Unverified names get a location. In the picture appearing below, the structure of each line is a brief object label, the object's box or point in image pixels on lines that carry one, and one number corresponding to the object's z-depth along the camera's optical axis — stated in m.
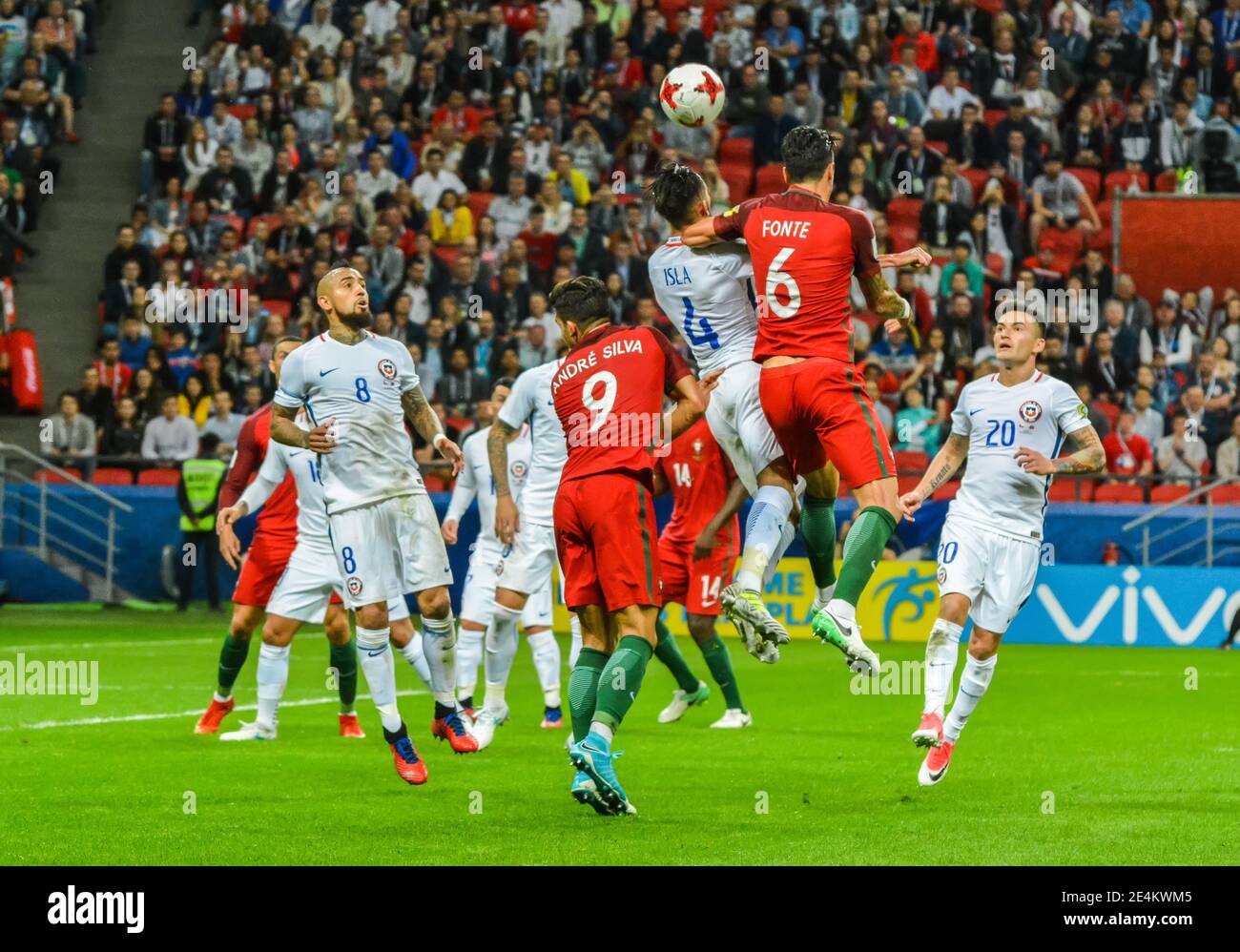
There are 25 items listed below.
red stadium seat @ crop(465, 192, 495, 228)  26.58
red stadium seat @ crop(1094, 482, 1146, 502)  21.70
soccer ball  10.25
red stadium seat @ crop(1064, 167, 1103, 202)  26.14
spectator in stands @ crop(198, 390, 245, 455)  23.58
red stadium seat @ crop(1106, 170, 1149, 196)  26.02
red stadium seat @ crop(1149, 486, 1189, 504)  21.58
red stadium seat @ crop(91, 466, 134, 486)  24.00
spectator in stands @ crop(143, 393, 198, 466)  23.92
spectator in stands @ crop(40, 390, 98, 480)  24.17
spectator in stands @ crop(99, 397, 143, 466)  24.25
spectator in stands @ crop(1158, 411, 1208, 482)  21.75
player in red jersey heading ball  9.18
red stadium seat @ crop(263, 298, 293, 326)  25.37
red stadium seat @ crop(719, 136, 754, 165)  26.38
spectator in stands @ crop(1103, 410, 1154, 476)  21.89
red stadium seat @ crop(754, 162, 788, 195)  25.72
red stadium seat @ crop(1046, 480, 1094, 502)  22.11
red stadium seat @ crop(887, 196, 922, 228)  25.17
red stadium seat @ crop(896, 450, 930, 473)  21.70
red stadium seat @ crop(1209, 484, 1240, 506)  21.41
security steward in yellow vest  22.44
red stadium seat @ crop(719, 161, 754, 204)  26.20
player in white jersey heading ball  9.77
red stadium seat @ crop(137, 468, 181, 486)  23.89
